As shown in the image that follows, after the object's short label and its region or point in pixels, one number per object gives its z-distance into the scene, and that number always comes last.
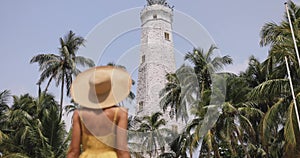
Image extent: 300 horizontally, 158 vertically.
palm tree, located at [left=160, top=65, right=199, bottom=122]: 21.21
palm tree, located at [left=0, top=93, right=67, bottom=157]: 19.00
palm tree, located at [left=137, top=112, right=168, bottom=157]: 28.53
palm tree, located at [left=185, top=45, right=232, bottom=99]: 24.75
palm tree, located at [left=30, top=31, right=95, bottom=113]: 29.38
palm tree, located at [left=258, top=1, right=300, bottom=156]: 13.89
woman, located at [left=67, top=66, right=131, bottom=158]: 4.25
